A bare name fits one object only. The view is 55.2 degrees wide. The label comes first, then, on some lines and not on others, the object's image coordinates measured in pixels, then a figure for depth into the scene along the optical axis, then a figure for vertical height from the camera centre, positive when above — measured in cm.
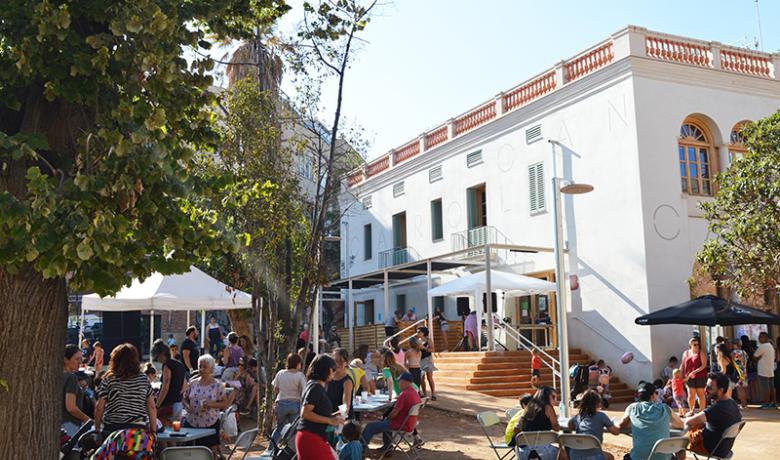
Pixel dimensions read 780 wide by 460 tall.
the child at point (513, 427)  765 -106
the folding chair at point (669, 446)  671 -112
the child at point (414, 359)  1305 -57
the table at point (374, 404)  976 -104
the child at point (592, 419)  740 -95
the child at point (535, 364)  1614 -88
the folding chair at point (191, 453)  604 -98
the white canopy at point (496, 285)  1789 +96
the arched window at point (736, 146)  1914 +443
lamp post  1091 +70
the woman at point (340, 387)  828 -66
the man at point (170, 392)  858 -70
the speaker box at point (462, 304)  2402 +66
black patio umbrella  1372 +11
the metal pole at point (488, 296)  1773 +68
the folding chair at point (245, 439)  702 -104
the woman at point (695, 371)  1219 -89
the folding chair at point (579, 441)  679 -108
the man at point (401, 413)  909 -104
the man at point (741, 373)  1469 -105
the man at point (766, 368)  1491 -98
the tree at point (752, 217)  1326 +187
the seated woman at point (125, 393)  645 -53
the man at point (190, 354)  1291 -40
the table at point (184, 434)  724 -102
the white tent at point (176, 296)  1182 +57
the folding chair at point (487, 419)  867 -110
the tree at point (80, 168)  471 +113
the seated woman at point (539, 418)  739 -93
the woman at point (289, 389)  915 -74
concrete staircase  1698 -118
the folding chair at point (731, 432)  752 -113
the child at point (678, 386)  1316 -115
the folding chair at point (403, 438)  912 -140
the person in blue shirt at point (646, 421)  714 -96
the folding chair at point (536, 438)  709 -109
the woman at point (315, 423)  605 -78
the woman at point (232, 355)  1329 -45
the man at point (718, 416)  763 -98
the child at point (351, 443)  720 -115
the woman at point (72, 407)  756 -74
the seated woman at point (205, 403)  803 -77
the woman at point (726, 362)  1325 -77
